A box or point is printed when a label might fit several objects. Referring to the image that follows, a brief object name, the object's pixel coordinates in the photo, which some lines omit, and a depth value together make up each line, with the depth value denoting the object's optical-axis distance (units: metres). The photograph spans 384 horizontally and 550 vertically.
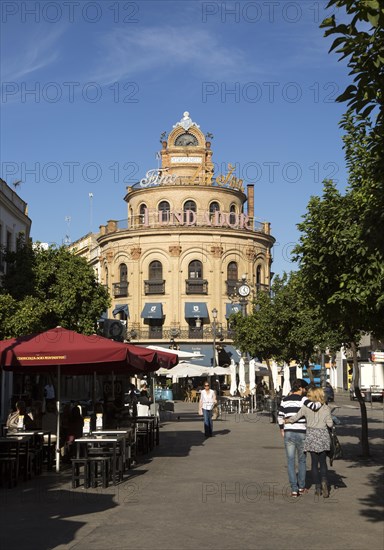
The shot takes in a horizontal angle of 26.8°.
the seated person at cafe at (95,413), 16.55
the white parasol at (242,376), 41.78
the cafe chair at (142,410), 24.92
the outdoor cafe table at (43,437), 14.66
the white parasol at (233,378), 44.56
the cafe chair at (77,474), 13.25
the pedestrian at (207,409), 25.12
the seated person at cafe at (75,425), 16.42
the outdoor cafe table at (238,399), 38.99
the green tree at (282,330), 32.69
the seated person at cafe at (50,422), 16.88
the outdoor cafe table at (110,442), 13.71
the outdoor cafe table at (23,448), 14.05
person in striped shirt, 12.34
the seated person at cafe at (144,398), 25.90
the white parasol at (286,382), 38.44
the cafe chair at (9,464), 13.65
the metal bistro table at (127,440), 14.84
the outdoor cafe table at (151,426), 20.52
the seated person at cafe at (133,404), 21.29
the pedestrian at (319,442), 12.13
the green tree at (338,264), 14.35
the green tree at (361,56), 6.78
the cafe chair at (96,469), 13.39
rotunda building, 64.44
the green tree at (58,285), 33.53
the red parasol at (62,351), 14.23
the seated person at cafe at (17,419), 15.54
